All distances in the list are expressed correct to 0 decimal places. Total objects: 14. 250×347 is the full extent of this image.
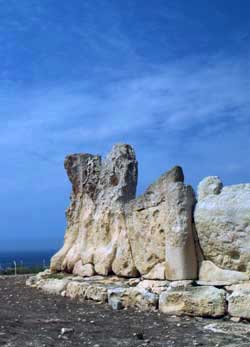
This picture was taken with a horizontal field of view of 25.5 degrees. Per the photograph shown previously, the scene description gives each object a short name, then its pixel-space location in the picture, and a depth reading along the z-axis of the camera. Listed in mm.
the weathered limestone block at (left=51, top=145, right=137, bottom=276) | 14962
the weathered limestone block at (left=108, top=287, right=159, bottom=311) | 11719
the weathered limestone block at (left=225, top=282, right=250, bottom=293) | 10627
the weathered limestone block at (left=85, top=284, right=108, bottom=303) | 12984
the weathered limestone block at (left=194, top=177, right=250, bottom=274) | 11297
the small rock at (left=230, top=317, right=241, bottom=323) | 10045
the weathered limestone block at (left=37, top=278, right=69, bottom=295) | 14859
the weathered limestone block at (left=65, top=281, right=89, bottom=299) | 13812
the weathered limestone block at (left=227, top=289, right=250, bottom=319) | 10031
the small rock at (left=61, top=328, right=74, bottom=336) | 9289
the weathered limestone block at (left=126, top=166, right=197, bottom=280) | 12250
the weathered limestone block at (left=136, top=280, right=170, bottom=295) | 12138
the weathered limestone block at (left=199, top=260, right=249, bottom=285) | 11181
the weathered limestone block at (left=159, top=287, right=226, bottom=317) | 10438
